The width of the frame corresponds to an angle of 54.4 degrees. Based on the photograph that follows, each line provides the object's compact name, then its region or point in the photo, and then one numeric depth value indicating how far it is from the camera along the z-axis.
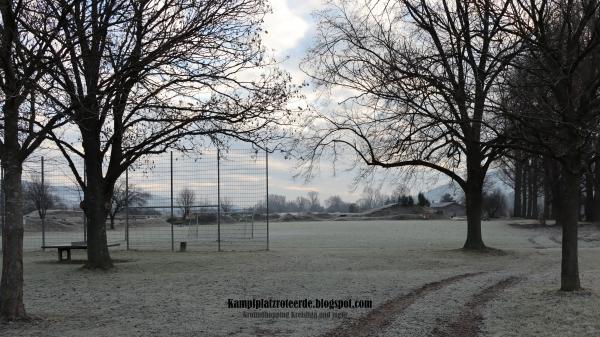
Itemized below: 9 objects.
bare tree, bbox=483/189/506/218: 70.75
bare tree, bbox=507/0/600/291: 9.40
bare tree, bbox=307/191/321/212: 125.09
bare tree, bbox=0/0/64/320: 7.60
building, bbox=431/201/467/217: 96.00
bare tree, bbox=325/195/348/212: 131.32
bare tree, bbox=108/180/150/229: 25.53
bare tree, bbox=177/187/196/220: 22.48
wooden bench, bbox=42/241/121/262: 16.81
